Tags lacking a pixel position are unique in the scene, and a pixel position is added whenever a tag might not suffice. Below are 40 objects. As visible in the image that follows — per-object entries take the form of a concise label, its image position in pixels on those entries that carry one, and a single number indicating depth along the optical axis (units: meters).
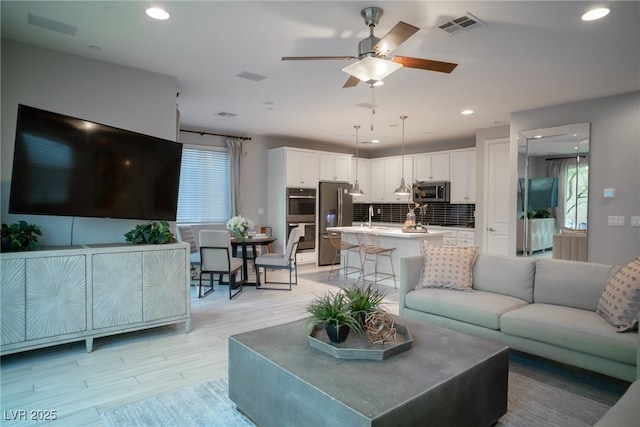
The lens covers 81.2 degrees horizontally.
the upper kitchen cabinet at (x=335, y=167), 8.06
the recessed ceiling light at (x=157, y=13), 2.70
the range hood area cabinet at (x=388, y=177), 8.55
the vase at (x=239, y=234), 5.65
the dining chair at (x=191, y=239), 5.52
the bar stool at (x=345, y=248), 6.21
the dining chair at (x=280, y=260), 5.54
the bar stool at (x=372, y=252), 5.75
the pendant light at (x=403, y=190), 6.07
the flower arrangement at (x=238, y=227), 5.66
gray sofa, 2.50
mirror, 4.98
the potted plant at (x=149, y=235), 3.74
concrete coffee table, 1.66
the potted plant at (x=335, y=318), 2.22
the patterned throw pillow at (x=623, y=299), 2.49
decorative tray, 2.06
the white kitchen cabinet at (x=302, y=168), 7.49
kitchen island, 5.65
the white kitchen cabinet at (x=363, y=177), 8.78
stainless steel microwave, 7.81
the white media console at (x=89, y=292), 2.92
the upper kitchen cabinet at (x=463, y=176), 7.34
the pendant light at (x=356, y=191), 6.88
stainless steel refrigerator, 7.91
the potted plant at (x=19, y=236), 2.99
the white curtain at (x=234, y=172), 7.25
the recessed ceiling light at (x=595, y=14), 2.67
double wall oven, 7.52
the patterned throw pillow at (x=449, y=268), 3.66
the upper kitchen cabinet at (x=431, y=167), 7.82
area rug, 2.25
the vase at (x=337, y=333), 2.21
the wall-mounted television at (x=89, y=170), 2.96
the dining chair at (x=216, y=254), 4.99
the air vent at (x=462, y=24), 2.79
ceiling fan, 2.62
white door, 6.53
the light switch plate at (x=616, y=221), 4.67
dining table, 5.54
